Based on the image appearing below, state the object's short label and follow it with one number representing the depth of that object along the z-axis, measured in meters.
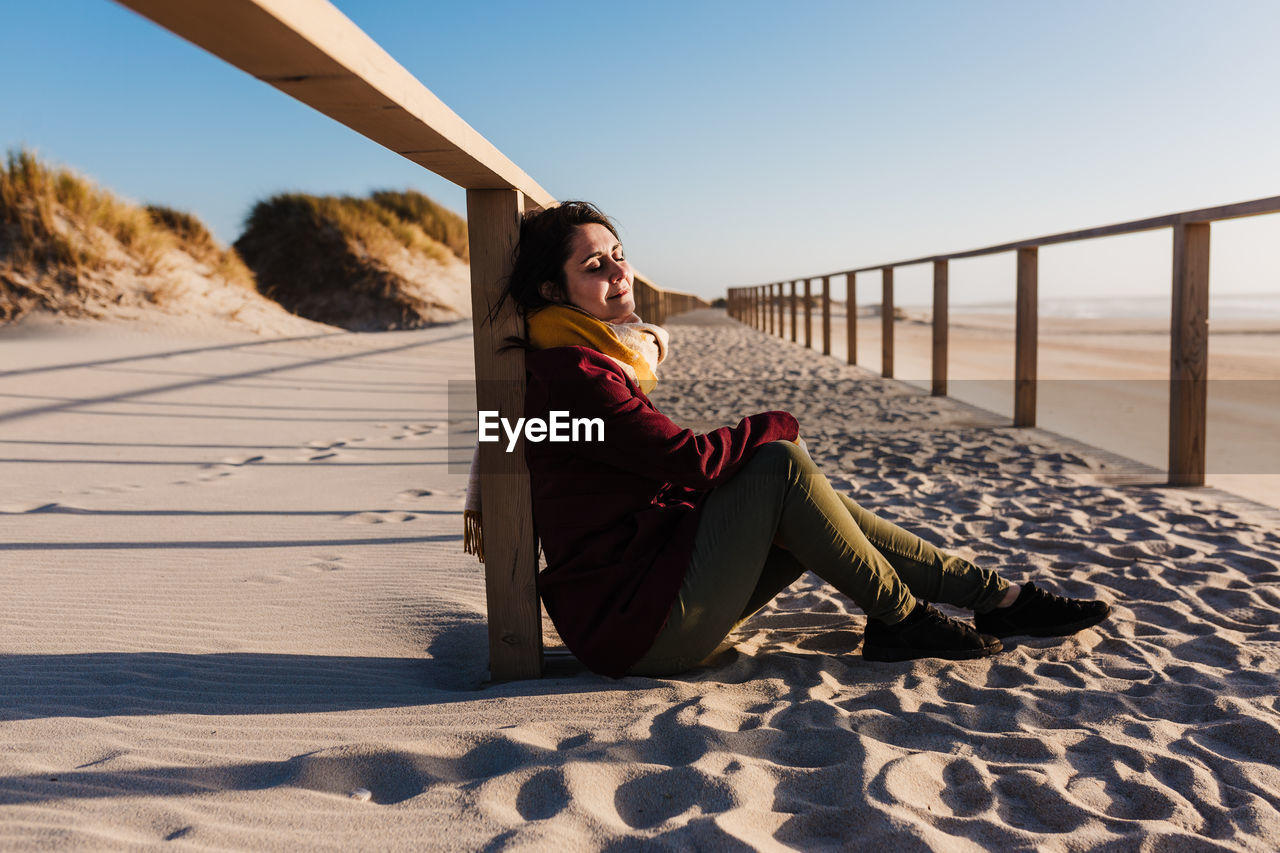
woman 1.89
